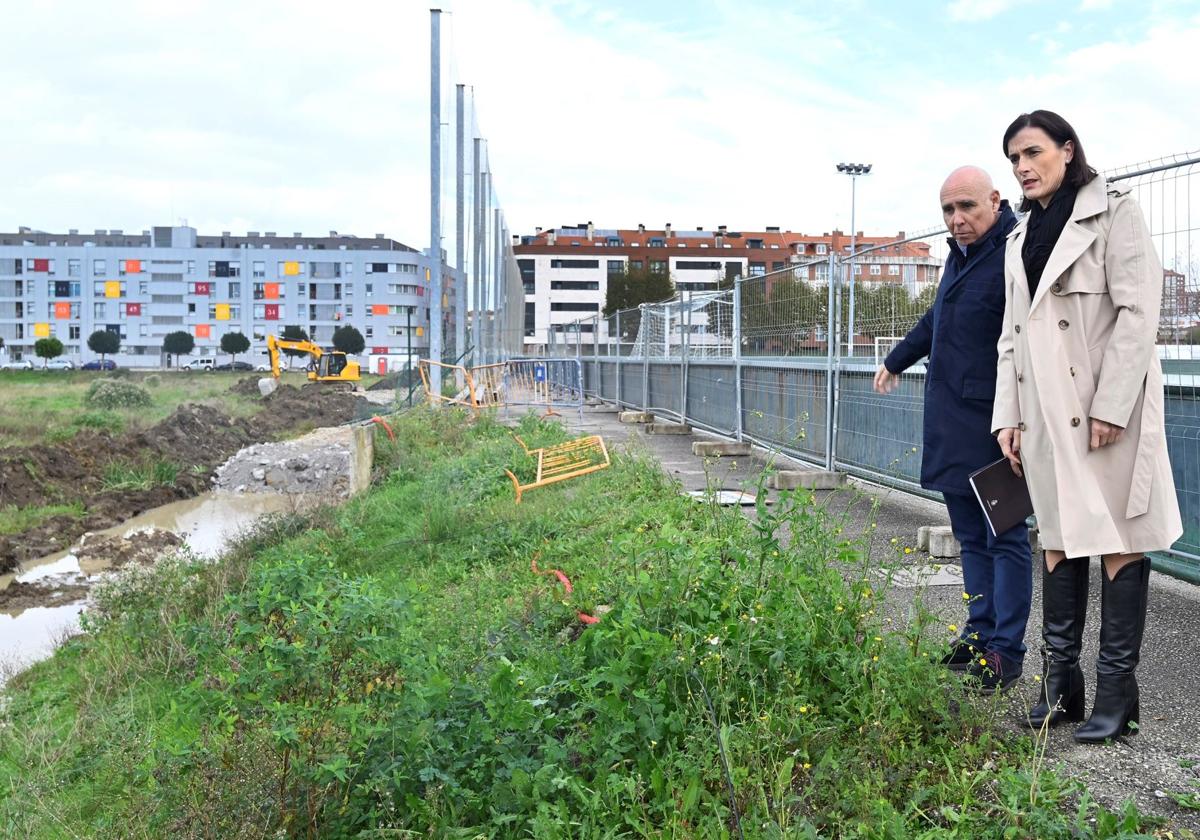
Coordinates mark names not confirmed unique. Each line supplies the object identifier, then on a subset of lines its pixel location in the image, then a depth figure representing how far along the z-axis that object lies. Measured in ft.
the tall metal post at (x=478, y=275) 112.06
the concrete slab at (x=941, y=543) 20.95
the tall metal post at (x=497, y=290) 135.95
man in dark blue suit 13.29
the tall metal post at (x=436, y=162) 70.14
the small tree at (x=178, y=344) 326.03
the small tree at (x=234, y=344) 319.39
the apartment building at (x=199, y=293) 365.81
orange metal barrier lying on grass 35.12
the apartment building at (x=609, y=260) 365.61
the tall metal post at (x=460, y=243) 90.27
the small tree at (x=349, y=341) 323.16
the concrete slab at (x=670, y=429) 49.39
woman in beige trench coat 11.02
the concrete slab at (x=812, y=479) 29.25
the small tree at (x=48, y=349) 273.95
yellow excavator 165.58
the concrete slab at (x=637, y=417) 56.70
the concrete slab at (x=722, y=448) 38.88
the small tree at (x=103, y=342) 327.67
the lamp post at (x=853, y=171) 175.22
